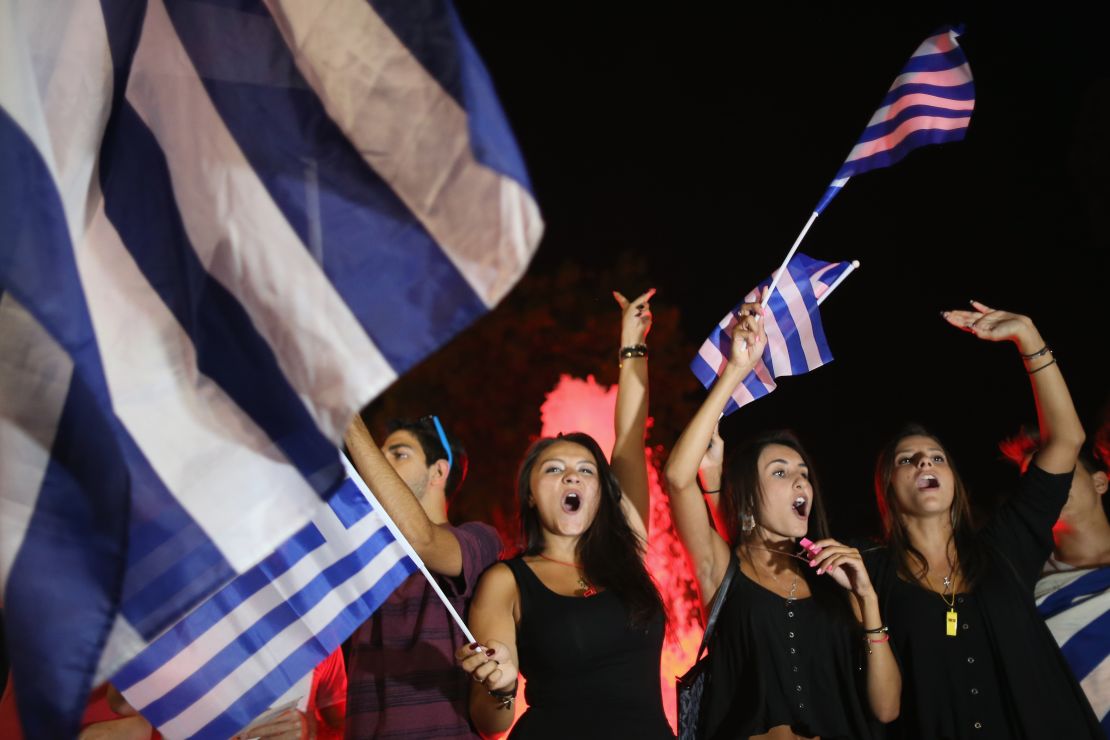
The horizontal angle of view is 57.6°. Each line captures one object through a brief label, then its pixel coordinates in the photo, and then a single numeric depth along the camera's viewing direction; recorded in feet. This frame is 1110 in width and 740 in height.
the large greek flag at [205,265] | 6.31
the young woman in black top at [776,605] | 12.00
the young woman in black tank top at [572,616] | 10.89
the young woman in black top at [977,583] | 12.14
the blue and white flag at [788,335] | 14.66
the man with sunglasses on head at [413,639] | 11.56
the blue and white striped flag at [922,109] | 14.15
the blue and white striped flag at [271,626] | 8.43
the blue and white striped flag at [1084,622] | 14.61
